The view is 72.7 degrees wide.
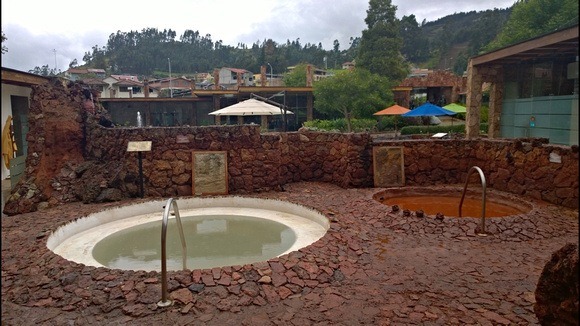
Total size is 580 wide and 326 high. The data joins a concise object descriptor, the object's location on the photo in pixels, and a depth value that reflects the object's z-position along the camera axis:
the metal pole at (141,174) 8.05
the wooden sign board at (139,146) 7.78
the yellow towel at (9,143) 6.81
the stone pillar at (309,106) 22.50
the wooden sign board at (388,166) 8.72
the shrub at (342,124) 19.45
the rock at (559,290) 2.73
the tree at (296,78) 36.36
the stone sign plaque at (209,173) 8.22
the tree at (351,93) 18.91
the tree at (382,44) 25.27
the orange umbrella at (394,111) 15.63
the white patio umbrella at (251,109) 11.36
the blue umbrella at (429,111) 13.21
